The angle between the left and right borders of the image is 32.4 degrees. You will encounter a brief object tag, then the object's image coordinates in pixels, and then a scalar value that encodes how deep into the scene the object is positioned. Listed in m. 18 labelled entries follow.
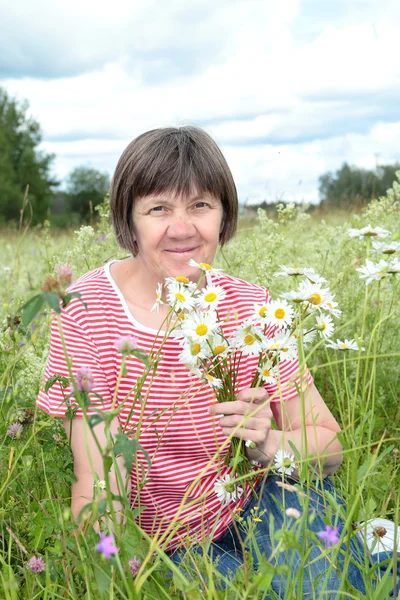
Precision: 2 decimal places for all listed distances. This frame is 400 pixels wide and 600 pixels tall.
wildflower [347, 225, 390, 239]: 1.61
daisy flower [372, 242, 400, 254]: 1.50
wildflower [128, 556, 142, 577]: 1.38
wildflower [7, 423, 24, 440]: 1.78
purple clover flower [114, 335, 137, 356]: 1.02
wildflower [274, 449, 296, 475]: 1.49
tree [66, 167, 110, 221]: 49.03
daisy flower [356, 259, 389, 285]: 1.47
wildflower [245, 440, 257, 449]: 1.55
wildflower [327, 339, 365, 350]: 1.57
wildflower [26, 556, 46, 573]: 1.52
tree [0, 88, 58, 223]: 40.81
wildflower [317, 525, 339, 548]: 0.98
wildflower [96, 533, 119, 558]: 0.85
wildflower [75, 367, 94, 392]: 1.10
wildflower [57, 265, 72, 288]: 0.94
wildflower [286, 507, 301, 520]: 1.05
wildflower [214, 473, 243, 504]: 1.59
